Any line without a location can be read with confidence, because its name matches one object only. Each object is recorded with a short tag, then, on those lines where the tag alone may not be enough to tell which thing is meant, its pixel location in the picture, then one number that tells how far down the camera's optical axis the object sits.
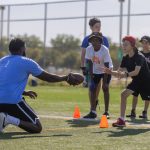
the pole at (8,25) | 34.88
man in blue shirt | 7.96
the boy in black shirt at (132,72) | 9.19
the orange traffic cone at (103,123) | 8.97
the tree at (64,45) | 37.53
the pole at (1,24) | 34.50
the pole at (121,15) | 30.14
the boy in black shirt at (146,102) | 11.34
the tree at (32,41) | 36.67
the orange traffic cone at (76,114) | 10.78
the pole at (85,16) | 32.28
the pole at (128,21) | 29.81
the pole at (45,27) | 33.78
